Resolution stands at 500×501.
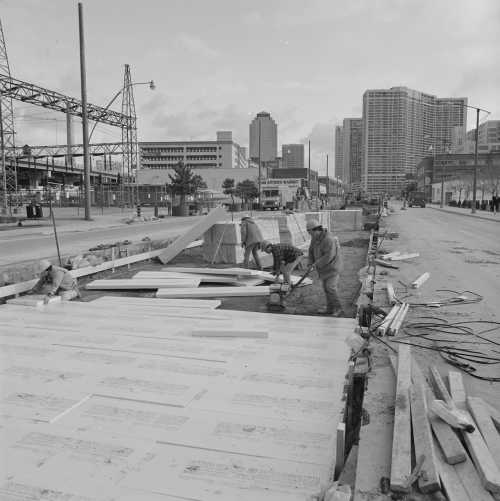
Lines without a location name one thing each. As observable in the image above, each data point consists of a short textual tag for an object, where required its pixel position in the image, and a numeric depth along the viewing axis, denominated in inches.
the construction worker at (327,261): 319.3
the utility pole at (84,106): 1037.8
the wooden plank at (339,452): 138.1
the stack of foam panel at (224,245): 564.4
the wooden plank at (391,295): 318.7
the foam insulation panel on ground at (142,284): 421.4
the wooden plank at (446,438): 122.9
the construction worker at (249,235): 487.5
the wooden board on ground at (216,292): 392.2
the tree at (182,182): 1808.6
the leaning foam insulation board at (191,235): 549.6
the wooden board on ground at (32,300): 350.9
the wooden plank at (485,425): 129.4
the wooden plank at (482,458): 111.7
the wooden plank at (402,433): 117.5
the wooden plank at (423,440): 113.1
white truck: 2166.6
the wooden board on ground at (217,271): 445.7
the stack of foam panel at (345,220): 1100.5
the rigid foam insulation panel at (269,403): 176.9
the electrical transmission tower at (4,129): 1220.7
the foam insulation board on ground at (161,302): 357.4
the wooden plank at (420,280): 383.5
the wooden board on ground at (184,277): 446.5
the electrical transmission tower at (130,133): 1788.9
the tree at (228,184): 2925.0
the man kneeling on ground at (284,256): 369.4
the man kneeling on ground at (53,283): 365.7
